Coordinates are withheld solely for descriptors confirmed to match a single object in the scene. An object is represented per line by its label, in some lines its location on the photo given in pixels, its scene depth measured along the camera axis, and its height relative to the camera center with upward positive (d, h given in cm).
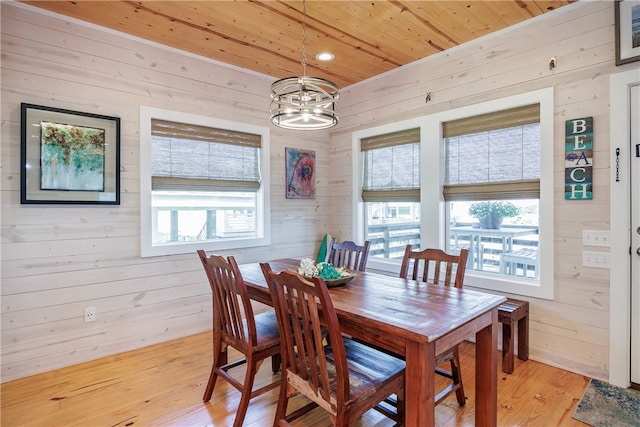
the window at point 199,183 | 313 +28
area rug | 198 -123
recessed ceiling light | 330 +155
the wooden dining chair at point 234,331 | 193 -78
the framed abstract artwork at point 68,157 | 253 +43
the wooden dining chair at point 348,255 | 286 -40
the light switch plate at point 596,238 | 238 -20
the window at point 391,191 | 362 +22
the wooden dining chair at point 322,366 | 144 -79
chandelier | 199 +70
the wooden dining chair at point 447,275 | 196 -46
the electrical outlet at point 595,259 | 239 -35
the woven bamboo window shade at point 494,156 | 277 +49
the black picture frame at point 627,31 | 226 +122
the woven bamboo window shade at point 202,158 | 319 +54
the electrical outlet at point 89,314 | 278 -86
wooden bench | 254 -91
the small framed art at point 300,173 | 410 +47
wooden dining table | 139 -52
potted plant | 295 -1
